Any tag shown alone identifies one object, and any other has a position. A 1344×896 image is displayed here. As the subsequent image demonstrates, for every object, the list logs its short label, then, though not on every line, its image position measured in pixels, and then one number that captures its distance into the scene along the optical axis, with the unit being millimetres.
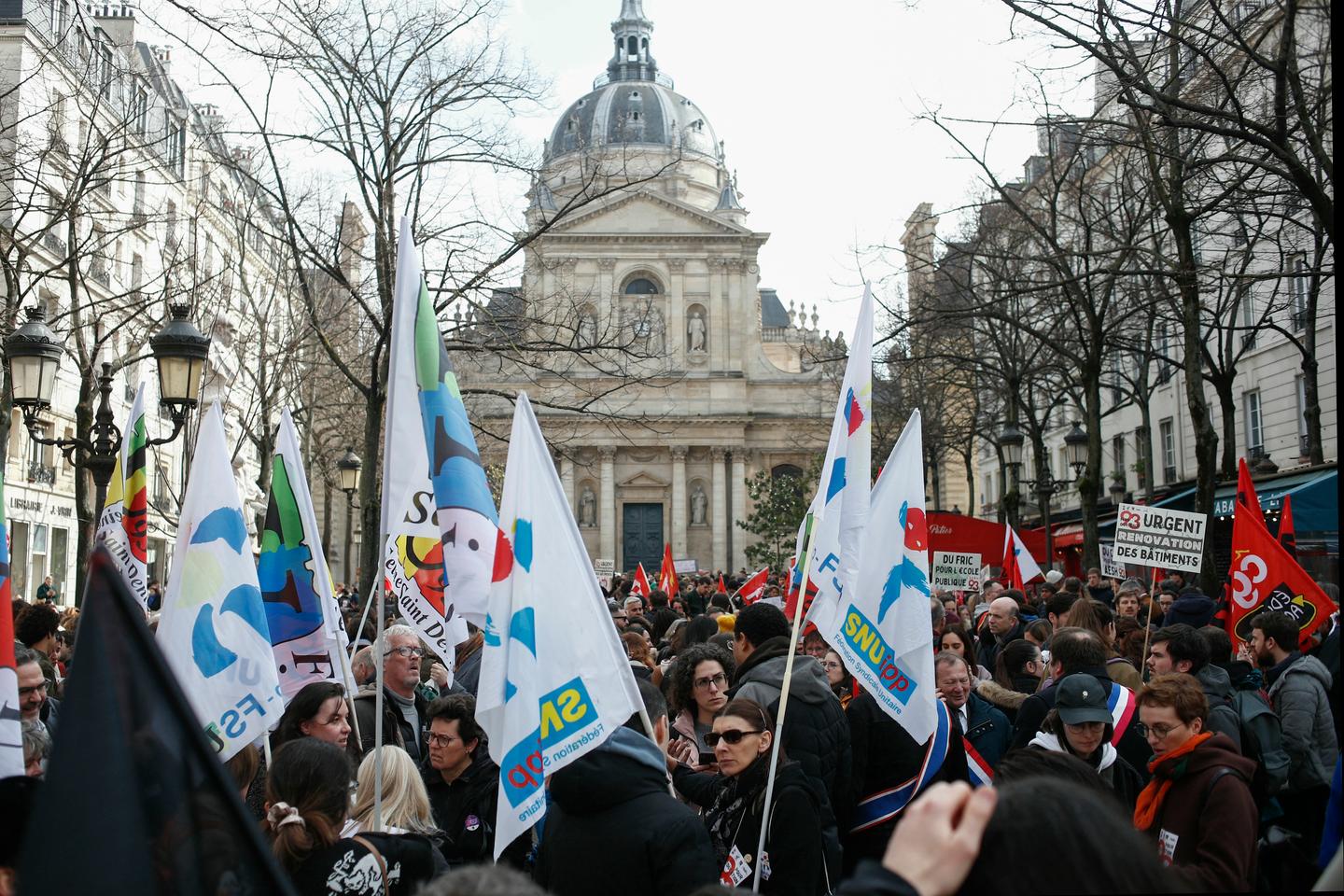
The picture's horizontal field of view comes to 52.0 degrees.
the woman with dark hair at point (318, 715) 5285
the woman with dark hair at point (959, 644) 8211
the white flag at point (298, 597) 6395
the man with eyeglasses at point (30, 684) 5781
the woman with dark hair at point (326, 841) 3725
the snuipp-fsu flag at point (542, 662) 4238
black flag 1776
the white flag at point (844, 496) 5941
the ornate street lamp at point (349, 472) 21828
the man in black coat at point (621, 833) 3873
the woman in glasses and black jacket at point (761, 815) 4484
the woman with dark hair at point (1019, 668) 8023
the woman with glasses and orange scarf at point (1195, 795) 4391
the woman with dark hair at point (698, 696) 6148
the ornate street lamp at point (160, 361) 10672
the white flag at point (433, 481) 5359
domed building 63906
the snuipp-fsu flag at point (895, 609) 5449
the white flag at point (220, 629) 5309
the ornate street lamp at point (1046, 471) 23519
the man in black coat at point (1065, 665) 6270
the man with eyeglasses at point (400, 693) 6680
